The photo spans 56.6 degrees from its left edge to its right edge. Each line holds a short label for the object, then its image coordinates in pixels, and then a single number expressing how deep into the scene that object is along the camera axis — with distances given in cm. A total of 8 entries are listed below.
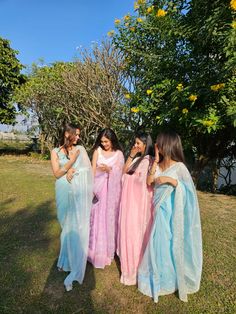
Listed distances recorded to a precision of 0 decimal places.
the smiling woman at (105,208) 267
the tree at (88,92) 755
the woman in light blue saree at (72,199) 246
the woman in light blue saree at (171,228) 214
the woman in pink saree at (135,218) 239
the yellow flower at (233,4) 309
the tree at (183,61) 395
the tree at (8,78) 1292
